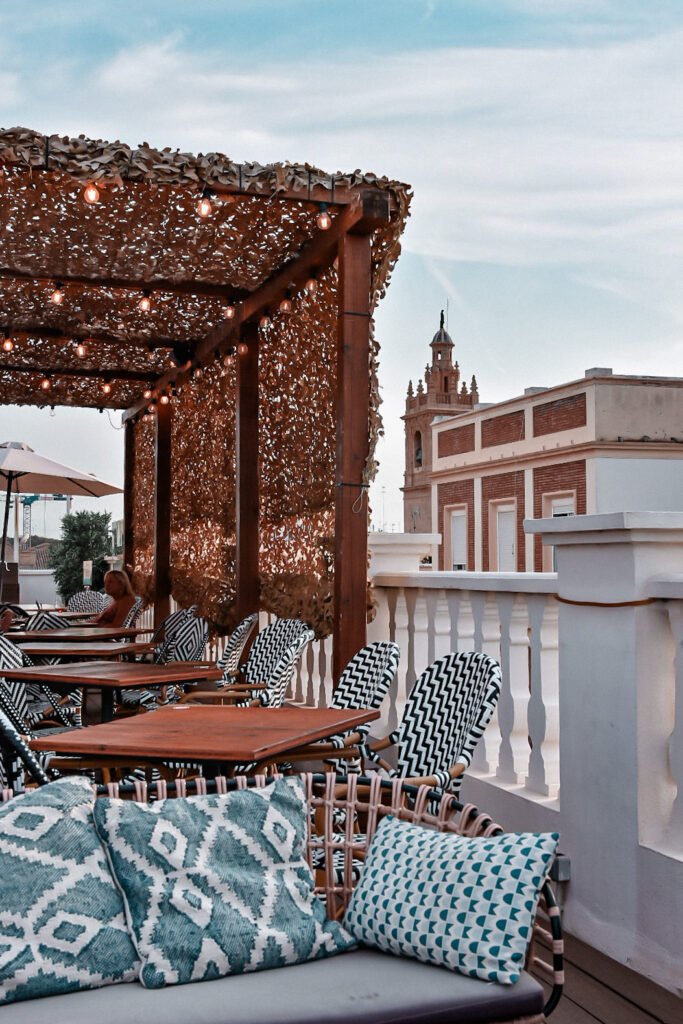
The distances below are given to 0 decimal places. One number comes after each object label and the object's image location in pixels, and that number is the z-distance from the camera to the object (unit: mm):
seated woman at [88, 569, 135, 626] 8094
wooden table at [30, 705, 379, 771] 2863
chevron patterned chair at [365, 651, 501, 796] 3059
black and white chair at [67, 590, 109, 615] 11602
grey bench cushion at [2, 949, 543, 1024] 1717
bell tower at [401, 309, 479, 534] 58125
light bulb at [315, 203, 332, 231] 5137
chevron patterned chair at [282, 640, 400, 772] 3900
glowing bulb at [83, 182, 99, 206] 4793
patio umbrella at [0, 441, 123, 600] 9547
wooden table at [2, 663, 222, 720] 4344
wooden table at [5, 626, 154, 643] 6387
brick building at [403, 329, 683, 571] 32031
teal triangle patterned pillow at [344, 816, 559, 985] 1807
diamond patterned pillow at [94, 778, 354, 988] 1882
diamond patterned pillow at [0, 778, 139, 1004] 1798
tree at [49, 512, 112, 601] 17572
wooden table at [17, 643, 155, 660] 5594
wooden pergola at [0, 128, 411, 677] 5113
